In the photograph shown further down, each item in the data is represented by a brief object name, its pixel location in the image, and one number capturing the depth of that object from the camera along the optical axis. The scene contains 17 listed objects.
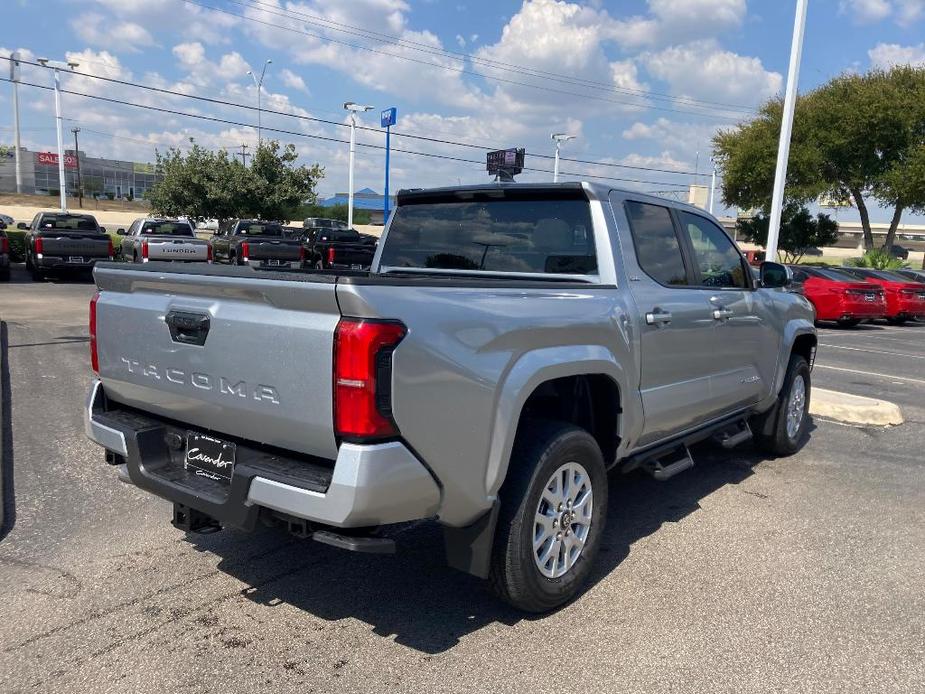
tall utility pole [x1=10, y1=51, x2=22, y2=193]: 85.88
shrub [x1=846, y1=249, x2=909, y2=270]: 29.52
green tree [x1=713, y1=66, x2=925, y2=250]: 31.80
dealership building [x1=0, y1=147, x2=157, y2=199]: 113.34
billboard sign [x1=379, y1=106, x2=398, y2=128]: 41.78
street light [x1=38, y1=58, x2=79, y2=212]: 34.44
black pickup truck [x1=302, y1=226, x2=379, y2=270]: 21.09
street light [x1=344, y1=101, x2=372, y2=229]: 44.97
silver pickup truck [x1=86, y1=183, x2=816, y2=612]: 2.71
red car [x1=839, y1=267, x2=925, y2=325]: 20.69
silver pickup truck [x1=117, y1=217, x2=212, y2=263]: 19.50
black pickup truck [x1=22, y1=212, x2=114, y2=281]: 18.75
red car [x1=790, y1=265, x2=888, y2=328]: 18.48
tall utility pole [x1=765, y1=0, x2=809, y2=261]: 16.58
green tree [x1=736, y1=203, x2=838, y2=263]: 42.75
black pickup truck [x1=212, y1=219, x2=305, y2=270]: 21.02
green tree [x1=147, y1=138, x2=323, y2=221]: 41.94
